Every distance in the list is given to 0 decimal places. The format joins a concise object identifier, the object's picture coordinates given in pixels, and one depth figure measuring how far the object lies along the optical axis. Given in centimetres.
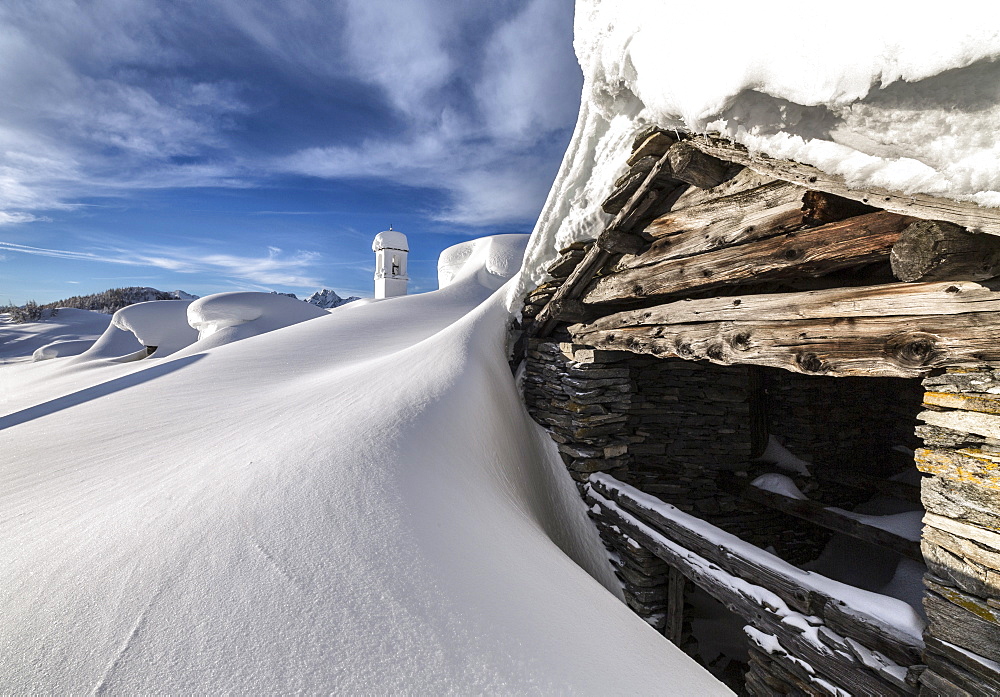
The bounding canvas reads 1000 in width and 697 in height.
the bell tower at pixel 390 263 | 2567
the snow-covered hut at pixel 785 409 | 166
